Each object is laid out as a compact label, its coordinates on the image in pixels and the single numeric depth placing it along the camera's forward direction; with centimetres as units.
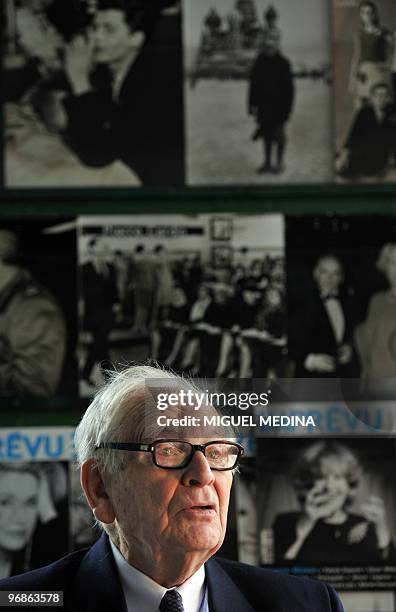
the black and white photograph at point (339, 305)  443
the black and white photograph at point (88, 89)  451
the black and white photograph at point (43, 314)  440
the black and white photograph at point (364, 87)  454
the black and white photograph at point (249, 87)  451
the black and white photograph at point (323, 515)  349
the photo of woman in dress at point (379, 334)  443
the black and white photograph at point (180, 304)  439
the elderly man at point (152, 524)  192
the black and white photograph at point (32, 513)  424
